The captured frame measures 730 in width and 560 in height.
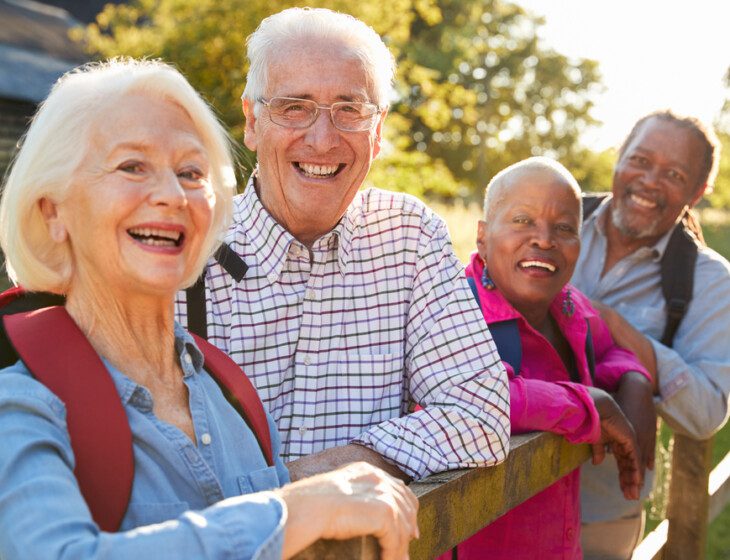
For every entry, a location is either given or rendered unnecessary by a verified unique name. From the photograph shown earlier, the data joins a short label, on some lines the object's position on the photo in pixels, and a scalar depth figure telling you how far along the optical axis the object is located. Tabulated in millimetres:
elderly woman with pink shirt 2541
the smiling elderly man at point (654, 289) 3211
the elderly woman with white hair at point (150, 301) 1232
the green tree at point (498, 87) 28281
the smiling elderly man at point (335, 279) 2246
